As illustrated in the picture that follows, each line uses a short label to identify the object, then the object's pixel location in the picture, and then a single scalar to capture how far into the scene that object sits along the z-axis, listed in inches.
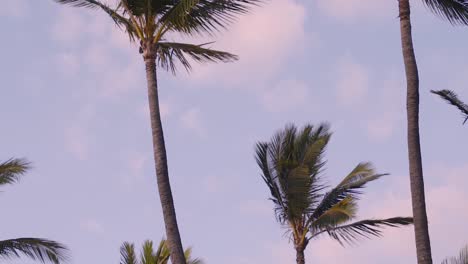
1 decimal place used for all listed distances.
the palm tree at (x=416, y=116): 576.4
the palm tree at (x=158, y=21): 666.8
